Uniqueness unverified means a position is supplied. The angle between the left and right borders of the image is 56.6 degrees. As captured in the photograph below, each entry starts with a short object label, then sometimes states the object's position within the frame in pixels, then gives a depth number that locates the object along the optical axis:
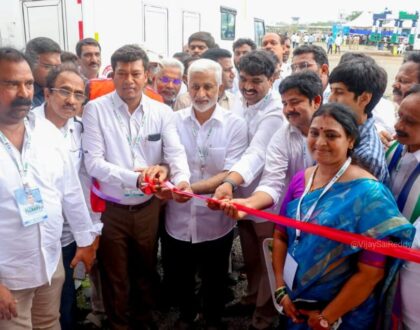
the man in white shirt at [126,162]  2.72
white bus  5.79
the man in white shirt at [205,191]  2.90
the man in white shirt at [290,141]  2.47
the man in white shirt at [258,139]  2.88
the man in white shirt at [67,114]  2.65
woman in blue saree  1.80
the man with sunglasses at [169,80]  4.03
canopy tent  50.81
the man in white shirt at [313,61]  4.03
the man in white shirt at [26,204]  1.92
